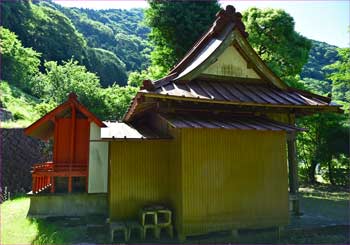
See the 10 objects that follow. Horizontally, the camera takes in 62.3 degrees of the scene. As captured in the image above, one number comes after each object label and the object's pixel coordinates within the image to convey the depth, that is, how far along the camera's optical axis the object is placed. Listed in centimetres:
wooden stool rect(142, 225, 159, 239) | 707
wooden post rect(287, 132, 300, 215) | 923
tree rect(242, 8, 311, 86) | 1780
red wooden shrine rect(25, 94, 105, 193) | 933
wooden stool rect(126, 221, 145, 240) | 706
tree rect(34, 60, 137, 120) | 2389
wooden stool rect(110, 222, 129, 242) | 691
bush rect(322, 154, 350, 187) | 1898
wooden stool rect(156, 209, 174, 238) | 718
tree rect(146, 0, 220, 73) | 1770
